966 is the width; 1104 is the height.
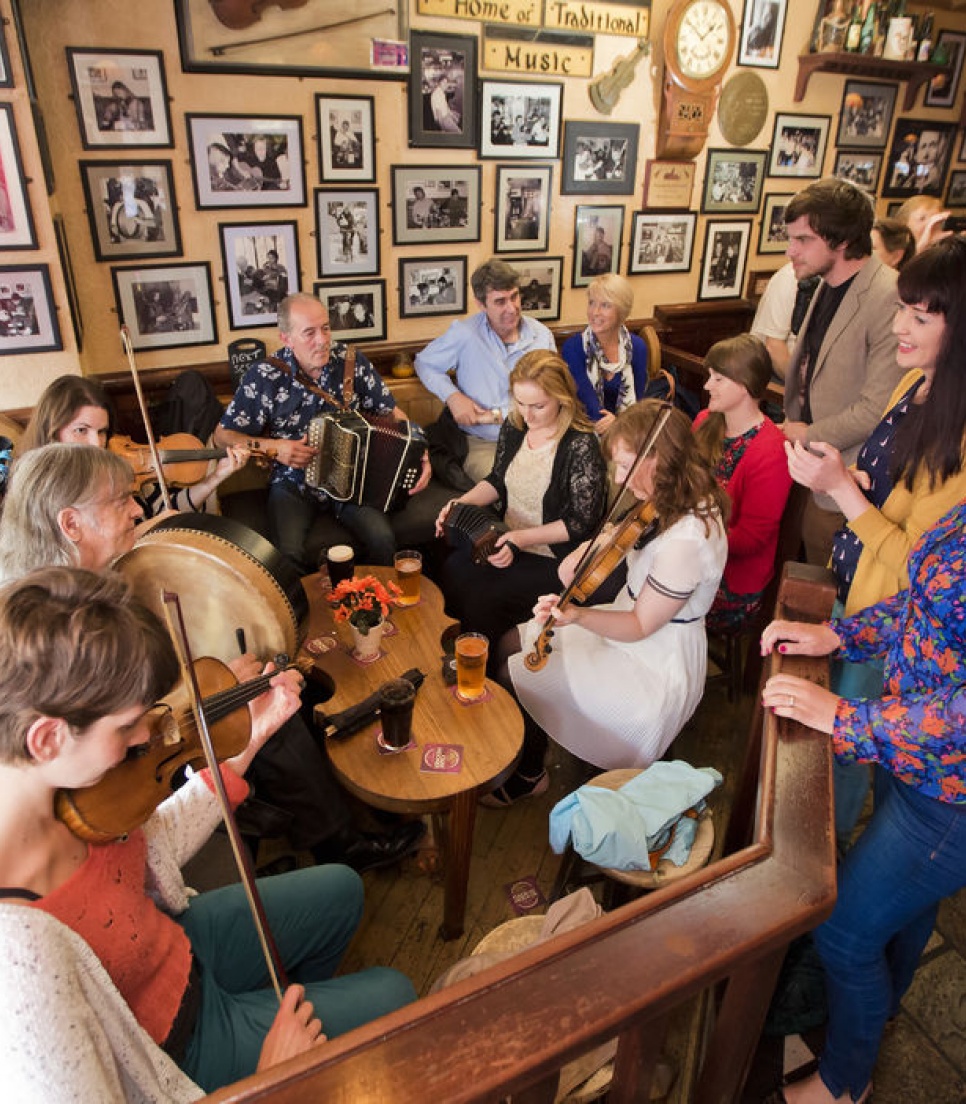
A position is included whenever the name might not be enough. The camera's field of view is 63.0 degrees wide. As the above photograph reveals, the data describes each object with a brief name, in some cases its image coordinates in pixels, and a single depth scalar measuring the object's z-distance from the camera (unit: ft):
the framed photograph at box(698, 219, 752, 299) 18.71
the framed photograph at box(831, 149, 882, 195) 19.47
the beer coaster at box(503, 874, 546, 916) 8.30
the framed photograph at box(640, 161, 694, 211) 17.12
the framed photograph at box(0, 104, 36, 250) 10.24
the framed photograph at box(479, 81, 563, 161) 14.87
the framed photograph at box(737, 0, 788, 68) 16.55
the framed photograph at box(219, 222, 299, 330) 13.70
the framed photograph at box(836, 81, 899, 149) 18.85
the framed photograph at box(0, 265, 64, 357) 11.14
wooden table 7.09
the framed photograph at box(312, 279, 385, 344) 14.87
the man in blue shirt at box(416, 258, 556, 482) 13.96
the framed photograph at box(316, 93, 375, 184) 13.55
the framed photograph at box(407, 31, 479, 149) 13.91
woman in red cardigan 9.96
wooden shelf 17.25
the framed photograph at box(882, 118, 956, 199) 20.02
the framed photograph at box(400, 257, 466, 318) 15.48
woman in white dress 7.93
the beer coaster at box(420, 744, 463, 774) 7.27
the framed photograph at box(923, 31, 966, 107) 19.07
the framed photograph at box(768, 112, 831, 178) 18.34
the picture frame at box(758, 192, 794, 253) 19.03
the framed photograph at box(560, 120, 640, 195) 15.99
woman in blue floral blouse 4.40
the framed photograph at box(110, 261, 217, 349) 13.16
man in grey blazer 9.99
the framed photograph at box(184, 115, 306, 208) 12.85
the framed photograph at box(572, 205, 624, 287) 16.84
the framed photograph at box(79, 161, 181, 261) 12.35
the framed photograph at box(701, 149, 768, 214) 17.85
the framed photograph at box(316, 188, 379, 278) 14.20
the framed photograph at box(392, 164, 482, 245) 14.73
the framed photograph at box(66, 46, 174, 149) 11.73
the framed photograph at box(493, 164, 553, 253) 15.67
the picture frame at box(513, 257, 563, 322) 16.60
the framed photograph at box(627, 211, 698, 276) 17.63
